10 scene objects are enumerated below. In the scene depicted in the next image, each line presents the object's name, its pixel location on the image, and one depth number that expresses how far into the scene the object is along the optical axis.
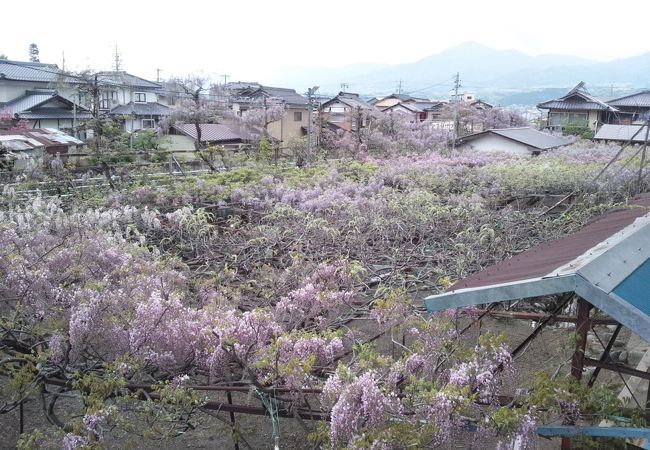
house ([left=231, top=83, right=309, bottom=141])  32.31
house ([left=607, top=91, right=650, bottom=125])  35.78
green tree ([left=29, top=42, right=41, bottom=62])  52.42
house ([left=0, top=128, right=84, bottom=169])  15.37
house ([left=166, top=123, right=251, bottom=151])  26.59
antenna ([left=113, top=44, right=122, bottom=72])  24.91
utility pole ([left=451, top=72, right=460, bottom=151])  30.99
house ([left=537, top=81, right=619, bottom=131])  36.59
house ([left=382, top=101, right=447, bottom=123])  43.78
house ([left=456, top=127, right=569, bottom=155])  26.09
